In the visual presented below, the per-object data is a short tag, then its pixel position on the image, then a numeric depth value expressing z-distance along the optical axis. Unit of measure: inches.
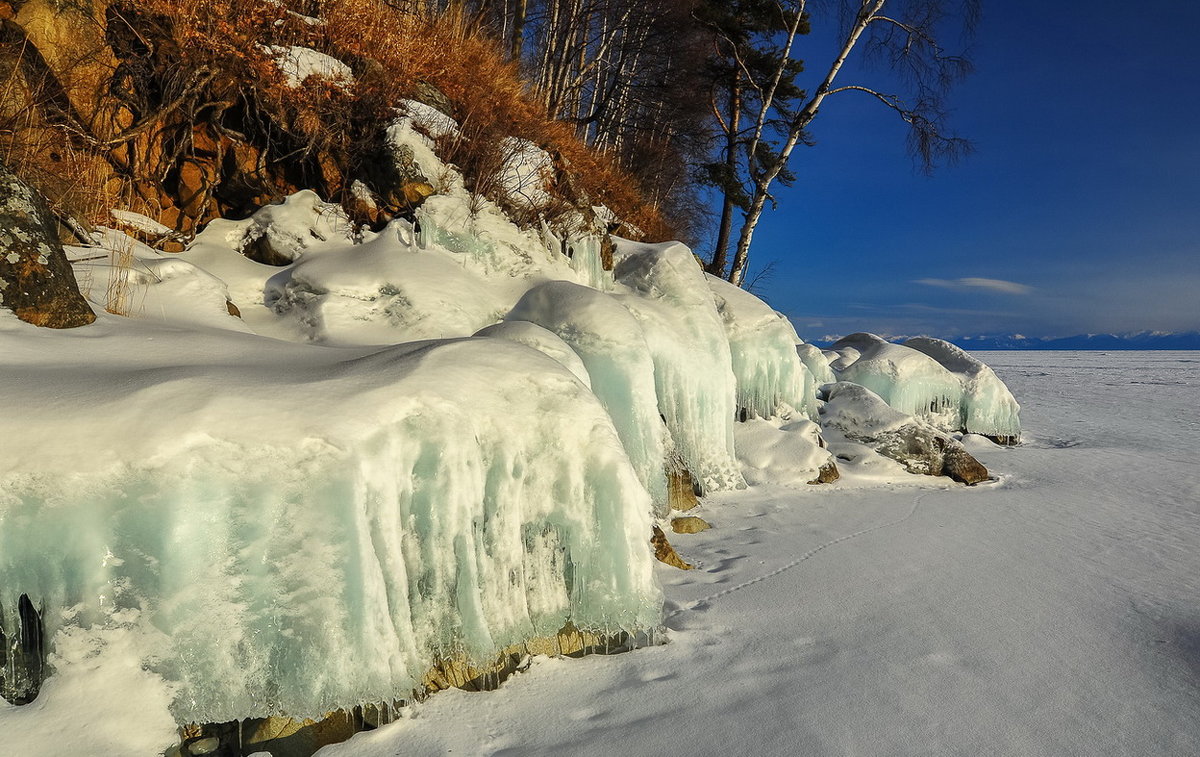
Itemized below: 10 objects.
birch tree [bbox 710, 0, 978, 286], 407.5
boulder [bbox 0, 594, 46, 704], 73.5
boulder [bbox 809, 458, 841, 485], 245.9
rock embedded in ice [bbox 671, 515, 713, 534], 181.5
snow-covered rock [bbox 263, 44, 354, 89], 214.1
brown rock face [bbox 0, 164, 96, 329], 109.7
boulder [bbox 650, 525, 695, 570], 149.3
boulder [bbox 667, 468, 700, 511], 199.3
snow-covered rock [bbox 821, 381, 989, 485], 270.1
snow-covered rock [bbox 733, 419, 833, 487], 241.6
